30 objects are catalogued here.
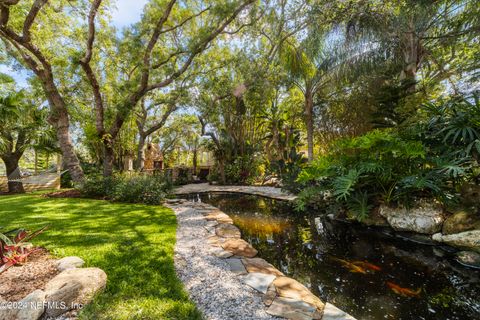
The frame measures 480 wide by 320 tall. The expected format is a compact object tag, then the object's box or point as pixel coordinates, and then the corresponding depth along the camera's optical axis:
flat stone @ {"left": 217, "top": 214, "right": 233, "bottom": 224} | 4.89
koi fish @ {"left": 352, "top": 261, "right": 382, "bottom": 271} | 2.85
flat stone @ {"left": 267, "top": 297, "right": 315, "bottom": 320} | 1.85
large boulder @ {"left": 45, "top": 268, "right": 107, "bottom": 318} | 1.75
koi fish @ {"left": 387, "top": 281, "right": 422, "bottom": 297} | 2.29
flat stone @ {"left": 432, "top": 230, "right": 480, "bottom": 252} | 2.99
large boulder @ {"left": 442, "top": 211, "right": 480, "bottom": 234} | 3.15
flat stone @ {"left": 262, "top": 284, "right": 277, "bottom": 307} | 2.04
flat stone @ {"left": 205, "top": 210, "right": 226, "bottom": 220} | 5.15
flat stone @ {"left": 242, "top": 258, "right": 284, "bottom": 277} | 2.66
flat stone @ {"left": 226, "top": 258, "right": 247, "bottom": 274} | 2.66
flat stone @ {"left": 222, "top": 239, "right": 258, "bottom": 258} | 3.20
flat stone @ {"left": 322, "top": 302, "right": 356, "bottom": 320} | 1.85
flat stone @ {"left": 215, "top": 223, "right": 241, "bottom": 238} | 4.00
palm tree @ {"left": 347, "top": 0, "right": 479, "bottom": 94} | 5.14
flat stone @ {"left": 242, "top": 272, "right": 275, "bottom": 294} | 2.29
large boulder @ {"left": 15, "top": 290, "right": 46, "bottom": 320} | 1.62
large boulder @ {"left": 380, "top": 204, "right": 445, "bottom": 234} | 3.52
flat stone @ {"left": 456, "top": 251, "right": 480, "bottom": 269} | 2.88
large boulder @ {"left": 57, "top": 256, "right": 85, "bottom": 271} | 2.33
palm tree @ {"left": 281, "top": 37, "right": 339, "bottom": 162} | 7.54
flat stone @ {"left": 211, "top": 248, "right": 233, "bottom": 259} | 3.09
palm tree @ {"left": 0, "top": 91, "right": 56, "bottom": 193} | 7.61
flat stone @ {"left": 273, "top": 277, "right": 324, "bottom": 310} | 2.09
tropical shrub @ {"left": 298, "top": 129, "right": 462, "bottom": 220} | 3.44
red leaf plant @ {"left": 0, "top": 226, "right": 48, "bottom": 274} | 2.32
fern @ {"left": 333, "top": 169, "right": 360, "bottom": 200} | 3.66
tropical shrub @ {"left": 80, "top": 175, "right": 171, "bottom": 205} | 6.85
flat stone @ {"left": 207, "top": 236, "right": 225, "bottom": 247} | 3.55
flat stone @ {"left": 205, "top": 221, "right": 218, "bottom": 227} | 4.59
